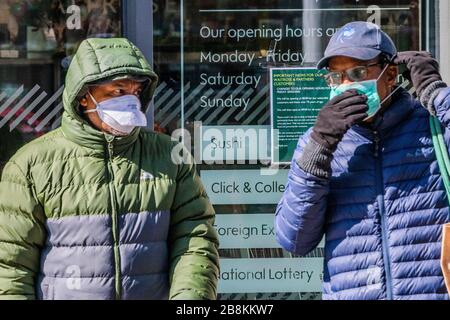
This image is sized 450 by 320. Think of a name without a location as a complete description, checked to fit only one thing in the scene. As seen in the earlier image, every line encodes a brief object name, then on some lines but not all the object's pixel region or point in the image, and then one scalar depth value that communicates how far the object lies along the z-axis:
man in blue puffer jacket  7.37
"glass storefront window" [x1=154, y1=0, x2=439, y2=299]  11.67
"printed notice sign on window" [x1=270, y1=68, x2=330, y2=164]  11.62
